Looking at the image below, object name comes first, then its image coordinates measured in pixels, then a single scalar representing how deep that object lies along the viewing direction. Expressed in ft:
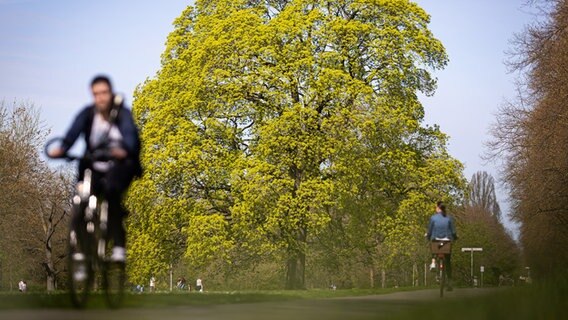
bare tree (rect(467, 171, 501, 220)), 438.81
